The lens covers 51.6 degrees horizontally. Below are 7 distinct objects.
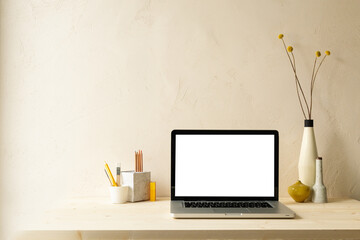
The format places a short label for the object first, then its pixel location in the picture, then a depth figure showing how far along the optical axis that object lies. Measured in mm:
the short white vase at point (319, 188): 1305
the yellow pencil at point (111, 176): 1323
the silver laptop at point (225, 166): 1293
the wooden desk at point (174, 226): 914
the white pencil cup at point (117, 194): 1283
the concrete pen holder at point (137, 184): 1310
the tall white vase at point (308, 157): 1357
